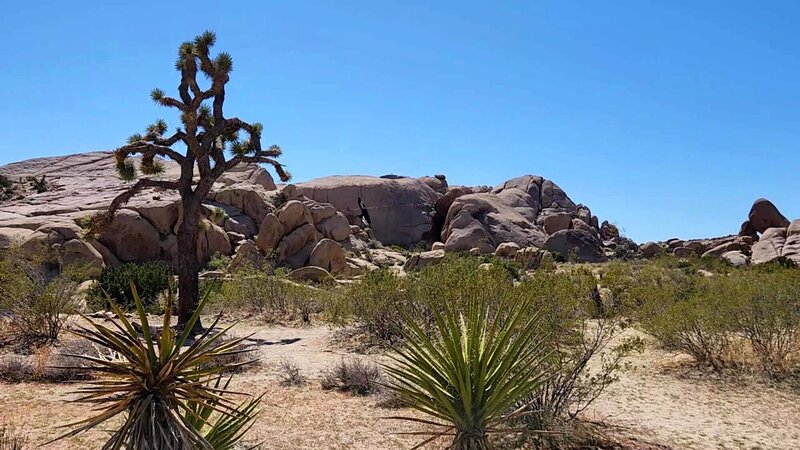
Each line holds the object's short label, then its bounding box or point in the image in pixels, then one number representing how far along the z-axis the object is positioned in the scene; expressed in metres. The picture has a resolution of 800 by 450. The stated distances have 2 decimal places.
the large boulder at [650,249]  42.41
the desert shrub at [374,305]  12.47
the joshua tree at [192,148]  14.03
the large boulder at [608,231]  50.00
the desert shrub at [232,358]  8.60
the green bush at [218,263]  25.00
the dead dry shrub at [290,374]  8.82
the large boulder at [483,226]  37.41
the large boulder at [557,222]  42.84
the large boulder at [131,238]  25.20
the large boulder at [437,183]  49.91
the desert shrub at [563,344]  6.17
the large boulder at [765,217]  41.53
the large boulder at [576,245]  37.44
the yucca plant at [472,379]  4.14
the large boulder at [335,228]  32.72
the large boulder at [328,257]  28.36
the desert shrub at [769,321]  9.30
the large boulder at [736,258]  33.78
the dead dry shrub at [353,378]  8.38
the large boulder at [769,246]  34.06
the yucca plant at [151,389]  3.45
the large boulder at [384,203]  42.78
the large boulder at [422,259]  29.56
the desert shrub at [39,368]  8.19
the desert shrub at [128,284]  17.97
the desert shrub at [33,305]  10.81
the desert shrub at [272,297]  16.77
